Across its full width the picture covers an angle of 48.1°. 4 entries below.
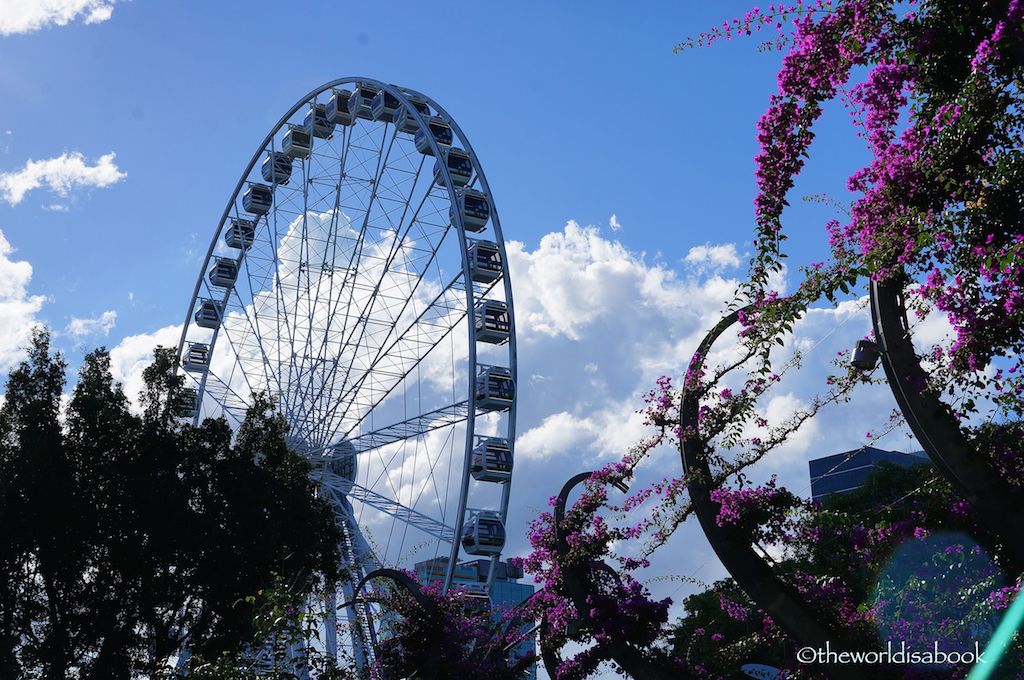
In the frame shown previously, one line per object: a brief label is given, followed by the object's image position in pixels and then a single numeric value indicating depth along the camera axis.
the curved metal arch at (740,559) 9.98
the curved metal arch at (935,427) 7.36
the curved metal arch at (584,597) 13.15
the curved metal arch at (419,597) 18.66
